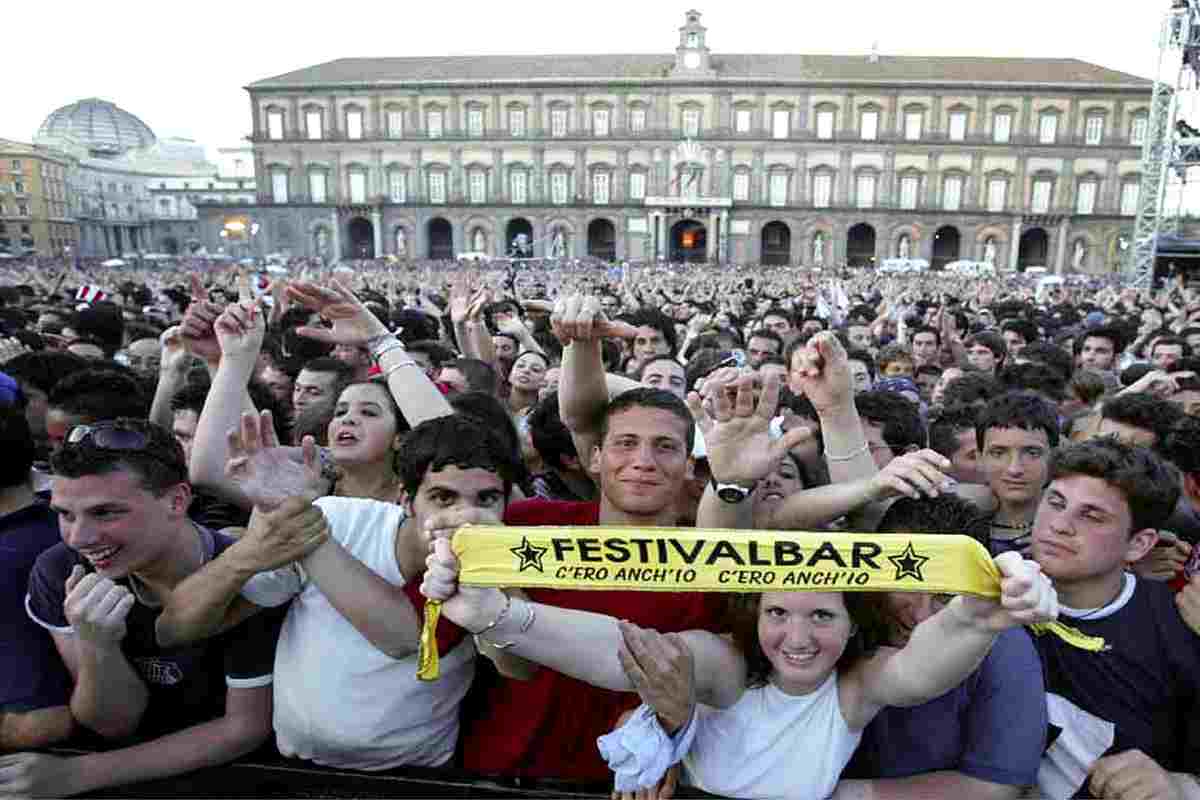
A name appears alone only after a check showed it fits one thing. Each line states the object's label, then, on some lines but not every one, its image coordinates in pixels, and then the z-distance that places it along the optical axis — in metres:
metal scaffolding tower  25.80
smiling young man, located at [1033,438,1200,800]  2.16
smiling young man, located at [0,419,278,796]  2.17
